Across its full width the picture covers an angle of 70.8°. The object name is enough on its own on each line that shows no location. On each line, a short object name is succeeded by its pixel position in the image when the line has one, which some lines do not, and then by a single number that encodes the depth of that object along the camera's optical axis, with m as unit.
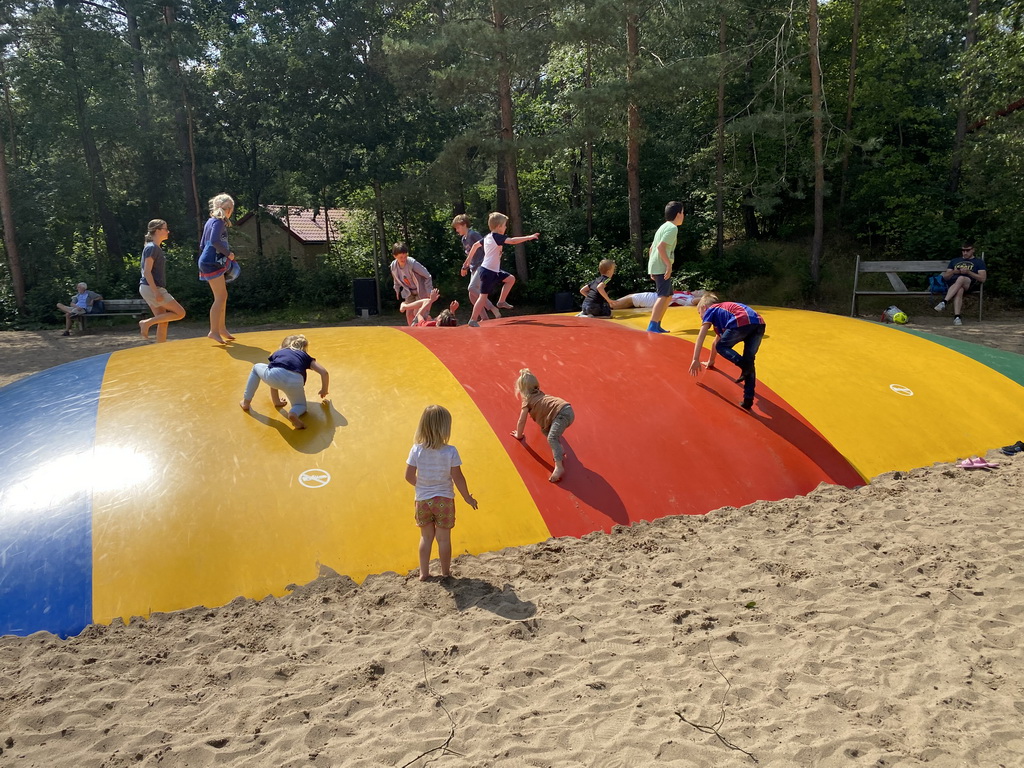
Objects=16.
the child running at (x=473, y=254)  9.15
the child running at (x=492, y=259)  8.49
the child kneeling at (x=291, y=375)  5.65
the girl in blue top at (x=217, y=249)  6.68
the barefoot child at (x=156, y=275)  7.23
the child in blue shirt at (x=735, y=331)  6.67
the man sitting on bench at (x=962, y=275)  15.57
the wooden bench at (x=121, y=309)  18.98
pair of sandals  6.75
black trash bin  19.81
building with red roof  30.61
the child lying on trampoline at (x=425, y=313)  9.58
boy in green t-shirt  8.05
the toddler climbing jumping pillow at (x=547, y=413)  5.75
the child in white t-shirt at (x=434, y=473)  4.52
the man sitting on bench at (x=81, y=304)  18.41
